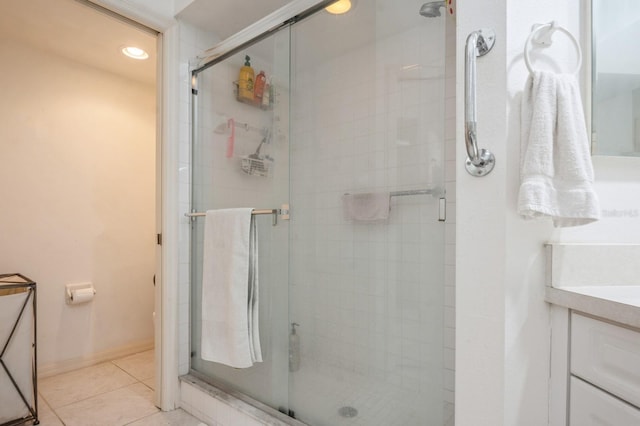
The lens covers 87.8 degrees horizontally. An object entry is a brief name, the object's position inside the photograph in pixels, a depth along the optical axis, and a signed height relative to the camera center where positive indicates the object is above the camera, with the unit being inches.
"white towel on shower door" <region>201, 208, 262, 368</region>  57.7 -15.1
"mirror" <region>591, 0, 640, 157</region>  36.5 +14.4
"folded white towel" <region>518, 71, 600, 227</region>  27.1 +4.4
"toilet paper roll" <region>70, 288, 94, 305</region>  88.2 -23.5
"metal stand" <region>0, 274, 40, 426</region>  60.2 -28.5
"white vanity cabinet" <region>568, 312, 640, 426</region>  24.6 -13.1
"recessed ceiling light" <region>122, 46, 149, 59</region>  86.1 +41.3
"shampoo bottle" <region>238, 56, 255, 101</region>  68.6 +26.6
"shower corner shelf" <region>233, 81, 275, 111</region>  65.6 +22.0
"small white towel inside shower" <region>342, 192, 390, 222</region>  57.0 +0.4
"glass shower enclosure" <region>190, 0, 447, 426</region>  51.7 -0.1
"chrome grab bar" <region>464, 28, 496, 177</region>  28.0 +9.0
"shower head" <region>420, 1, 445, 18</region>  50.8 +31.1
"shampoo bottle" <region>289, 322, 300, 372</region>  59.7 -25.3
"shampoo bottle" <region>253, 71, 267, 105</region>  66.3 +24.4
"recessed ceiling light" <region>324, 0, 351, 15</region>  57.2 +34.9
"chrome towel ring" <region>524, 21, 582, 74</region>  29.0 +15.7
